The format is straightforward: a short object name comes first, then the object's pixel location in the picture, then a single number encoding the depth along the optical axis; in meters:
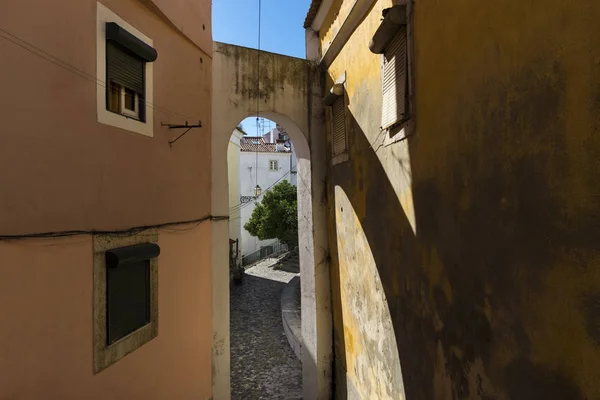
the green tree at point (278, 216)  18.02
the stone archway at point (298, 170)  6.38
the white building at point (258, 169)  27.25
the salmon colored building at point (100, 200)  2.90
